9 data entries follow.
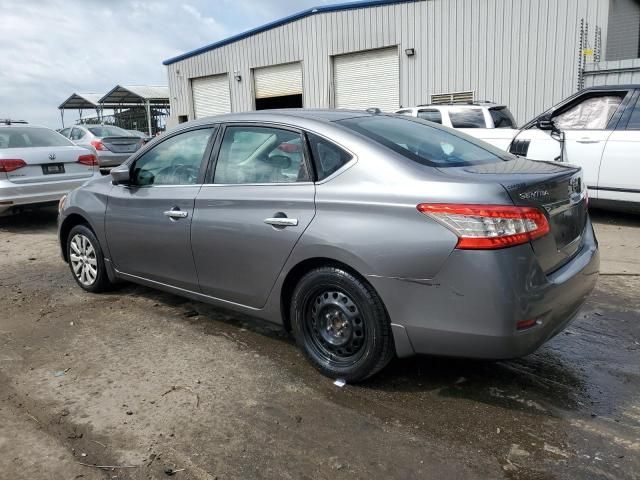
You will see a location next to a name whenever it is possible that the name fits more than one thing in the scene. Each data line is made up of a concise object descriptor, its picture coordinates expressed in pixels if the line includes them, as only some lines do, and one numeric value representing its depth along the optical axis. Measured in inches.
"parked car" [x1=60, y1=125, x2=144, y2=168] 570.9
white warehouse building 525.7
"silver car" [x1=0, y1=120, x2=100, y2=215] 307.0
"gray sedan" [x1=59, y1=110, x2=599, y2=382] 103.3
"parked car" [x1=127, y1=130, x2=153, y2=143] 612.3
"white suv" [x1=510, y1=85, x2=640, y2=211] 269.3
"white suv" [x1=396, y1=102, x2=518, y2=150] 387.5
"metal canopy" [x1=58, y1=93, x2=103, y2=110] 1369.3
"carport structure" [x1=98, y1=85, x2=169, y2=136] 1234.6
